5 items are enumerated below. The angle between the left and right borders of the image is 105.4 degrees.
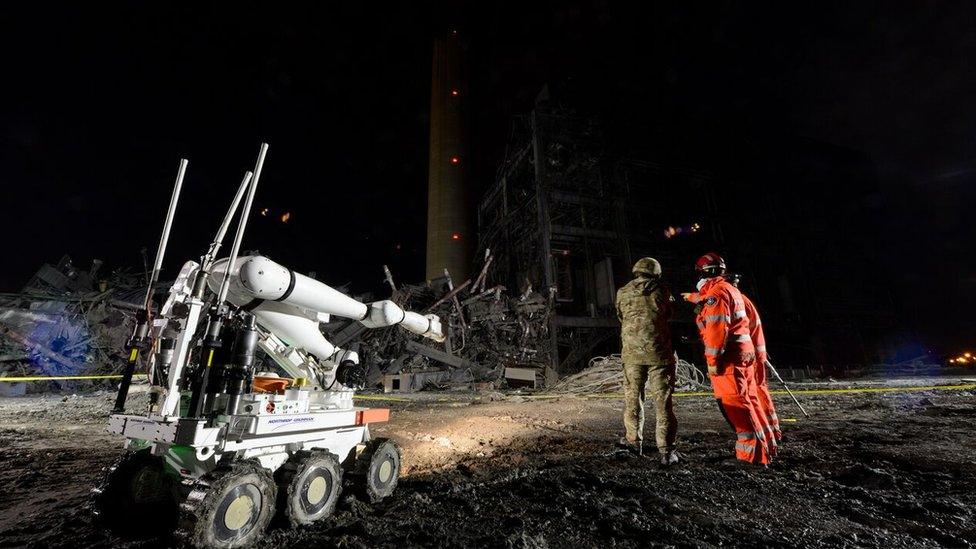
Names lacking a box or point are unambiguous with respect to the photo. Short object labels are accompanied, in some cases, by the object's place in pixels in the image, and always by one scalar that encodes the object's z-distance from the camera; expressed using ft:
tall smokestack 76.89
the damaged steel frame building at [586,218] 56.08
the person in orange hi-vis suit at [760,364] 12.39
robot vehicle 7.07
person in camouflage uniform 12.17
